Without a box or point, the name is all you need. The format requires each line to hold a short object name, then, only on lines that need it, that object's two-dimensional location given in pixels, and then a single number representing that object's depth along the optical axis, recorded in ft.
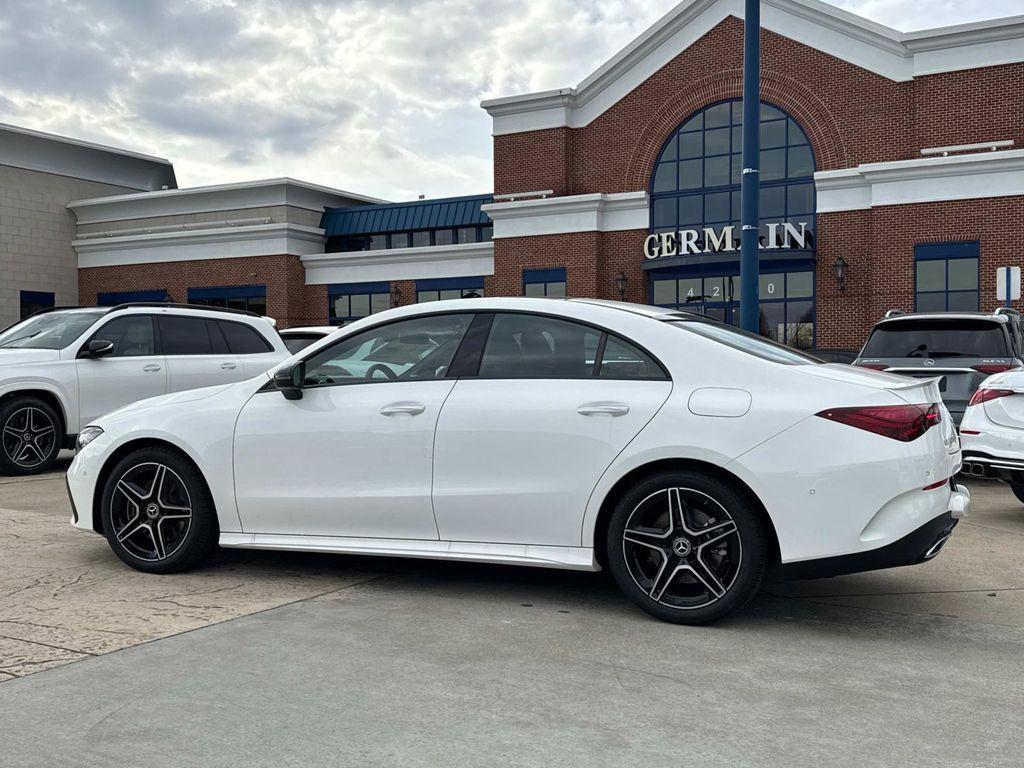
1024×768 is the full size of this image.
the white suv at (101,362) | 34.14
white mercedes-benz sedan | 14.47
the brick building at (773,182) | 82.12
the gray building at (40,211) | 125.80
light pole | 39.99
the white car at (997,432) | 23.68
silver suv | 32.55
